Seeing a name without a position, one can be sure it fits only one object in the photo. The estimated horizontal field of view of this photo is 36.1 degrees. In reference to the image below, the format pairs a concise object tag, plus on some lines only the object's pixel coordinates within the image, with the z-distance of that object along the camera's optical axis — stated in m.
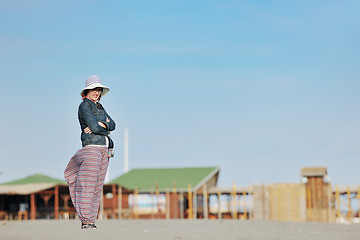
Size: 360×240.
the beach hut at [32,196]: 33.99
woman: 6.94
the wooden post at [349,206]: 34.52
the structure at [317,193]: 33.19
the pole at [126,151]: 50.81
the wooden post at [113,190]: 37.66
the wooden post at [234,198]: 37.40
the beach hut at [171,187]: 41.41
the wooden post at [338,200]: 34.17
